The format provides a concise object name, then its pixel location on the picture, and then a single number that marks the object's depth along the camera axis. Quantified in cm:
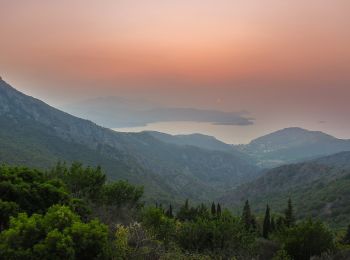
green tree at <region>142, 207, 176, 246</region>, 4659
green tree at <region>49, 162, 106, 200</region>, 6556
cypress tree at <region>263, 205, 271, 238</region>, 9483
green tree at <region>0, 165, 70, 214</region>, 4075
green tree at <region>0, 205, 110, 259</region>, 2761
